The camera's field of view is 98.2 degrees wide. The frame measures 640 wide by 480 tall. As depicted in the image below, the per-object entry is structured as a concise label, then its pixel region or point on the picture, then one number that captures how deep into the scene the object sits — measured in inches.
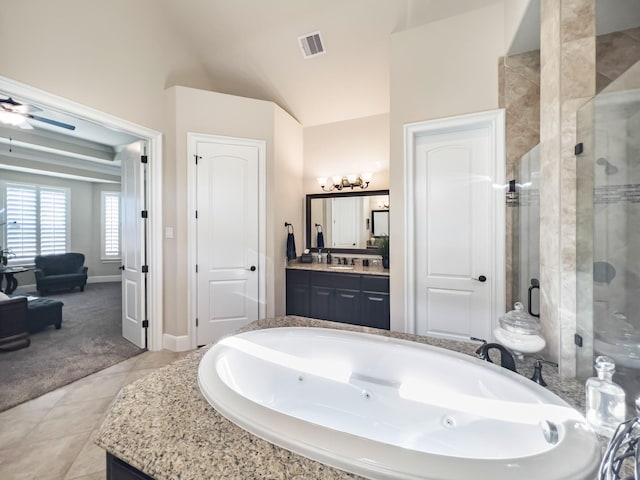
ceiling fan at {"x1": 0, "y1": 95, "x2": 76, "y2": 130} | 112.6
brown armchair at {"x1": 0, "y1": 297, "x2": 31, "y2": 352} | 116.0
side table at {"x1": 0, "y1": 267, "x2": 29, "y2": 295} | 197.4
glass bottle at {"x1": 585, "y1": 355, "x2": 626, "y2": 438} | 33.7
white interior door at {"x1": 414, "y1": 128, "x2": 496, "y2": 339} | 95.9
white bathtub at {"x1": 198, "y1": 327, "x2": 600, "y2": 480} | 28.4
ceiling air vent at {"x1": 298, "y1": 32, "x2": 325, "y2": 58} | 113.9
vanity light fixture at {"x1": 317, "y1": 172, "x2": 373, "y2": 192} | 143.4
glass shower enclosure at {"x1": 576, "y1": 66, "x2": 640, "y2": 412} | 47.0
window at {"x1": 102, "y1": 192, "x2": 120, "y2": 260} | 272.5
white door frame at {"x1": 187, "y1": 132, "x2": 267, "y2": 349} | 118.4
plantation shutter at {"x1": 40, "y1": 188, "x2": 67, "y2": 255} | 237.1
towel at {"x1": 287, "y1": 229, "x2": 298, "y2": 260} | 138.7
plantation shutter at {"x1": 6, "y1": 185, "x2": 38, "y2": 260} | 218.8
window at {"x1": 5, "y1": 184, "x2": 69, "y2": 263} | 219.9
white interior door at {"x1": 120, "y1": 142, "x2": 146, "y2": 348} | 118.3
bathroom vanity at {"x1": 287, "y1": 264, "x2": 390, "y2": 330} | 117.3
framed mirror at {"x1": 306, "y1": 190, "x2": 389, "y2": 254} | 140.9
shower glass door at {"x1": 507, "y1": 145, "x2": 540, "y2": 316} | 74.9
